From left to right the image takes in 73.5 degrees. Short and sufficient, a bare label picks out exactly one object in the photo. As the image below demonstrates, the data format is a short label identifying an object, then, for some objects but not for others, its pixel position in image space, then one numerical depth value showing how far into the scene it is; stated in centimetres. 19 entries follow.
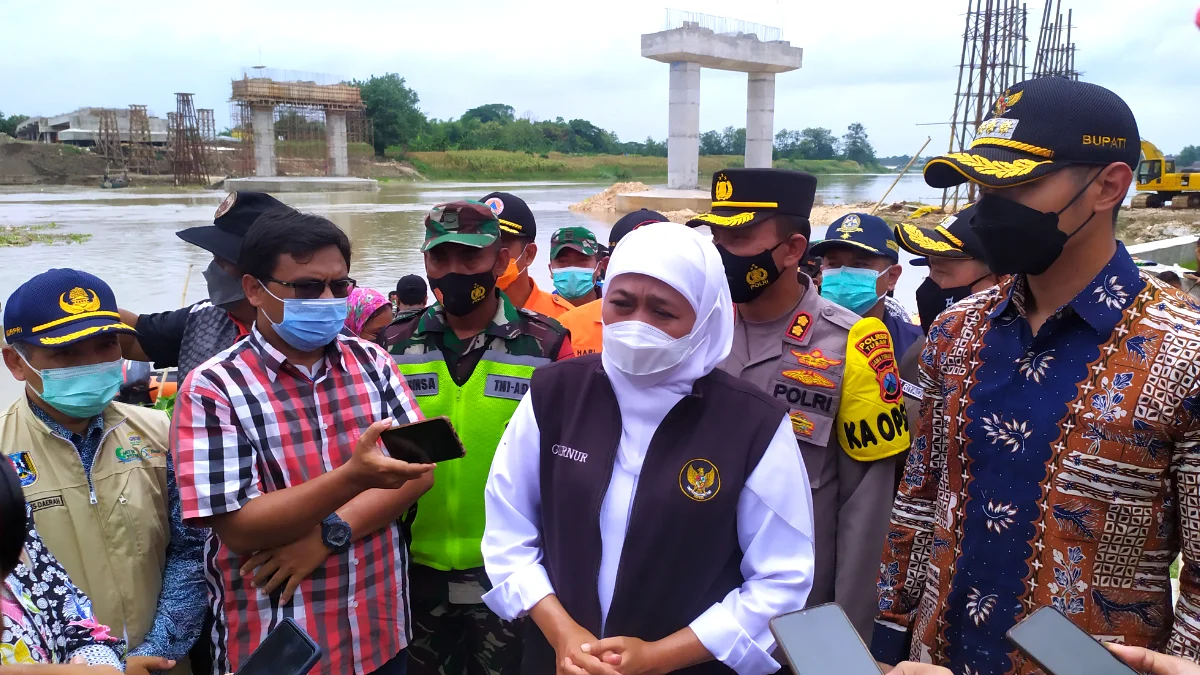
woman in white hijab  180
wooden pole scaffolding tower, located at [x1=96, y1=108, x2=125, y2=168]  5213
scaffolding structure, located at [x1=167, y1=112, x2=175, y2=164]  5058
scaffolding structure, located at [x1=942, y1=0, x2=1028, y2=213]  2603
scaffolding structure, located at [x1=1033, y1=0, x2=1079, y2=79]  3375
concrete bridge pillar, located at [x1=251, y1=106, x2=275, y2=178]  4888
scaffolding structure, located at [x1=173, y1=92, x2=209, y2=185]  4828
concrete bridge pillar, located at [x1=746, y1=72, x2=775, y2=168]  3916
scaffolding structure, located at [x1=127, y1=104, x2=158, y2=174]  5259
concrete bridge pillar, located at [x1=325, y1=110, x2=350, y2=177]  5359
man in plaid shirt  209
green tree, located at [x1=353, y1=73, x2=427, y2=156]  6781
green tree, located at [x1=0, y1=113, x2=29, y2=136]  7200
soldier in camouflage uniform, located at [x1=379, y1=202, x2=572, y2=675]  270
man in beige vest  225
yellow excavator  2666
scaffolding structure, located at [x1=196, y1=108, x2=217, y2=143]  5516
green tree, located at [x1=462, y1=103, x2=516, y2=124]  9683
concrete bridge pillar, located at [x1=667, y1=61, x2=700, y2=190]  3556
